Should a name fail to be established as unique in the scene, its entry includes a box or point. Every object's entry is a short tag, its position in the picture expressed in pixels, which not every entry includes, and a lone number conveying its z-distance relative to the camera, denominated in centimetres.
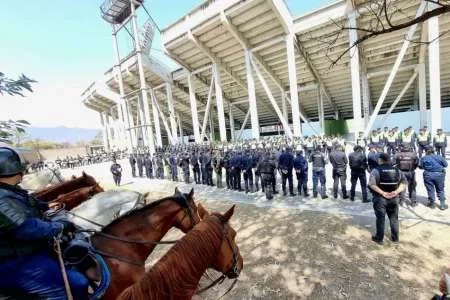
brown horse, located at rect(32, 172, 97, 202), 446
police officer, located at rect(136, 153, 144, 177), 1702
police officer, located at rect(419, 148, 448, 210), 587
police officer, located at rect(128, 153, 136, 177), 1764
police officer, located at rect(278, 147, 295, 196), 829
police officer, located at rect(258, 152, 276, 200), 841
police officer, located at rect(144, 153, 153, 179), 1609
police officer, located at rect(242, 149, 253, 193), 958
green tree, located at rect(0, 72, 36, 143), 255
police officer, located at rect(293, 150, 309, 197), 802
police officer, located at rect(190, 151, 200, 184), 1245
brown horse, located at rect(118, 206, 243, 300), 160
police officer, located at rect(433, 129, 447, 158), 1056
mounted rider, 156
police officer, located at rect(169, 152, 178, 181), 1417
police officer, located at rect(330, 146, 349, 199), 726
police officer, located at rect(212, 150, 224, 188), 1106
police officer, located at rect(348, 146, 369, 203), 691
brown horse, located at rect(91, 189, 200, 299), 230
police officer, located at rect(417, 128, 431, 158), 1092
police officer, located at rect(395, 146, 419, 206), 620
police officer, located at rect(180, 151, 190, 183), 1321
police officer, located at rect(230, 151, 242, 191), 988
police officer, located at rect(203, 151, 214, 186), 1177
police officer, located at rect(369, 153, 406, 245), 469
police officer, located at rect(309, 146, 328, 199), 772
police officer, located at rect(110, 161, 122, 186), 1384
